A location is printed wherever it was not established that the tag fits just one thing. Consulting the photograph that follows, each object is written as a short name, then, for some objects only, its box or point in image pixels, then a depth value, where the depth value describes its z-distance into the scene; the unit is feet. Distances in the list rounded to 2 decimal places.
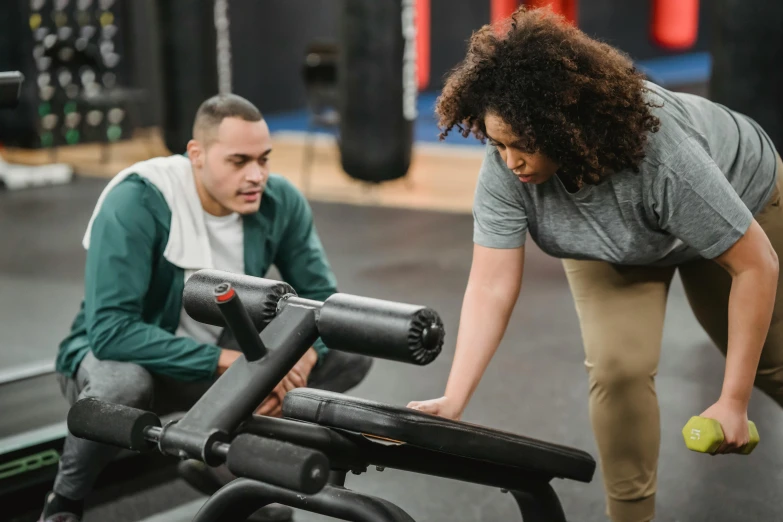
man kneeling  6.42
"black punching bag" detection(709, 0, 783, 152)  11.76
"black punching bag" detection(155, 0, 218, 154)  18.66
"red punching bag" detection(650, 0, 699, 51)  31.04
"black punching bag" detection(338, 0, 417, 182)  17.11
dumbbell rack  23.68
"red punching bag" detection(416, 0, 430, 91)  26.16
